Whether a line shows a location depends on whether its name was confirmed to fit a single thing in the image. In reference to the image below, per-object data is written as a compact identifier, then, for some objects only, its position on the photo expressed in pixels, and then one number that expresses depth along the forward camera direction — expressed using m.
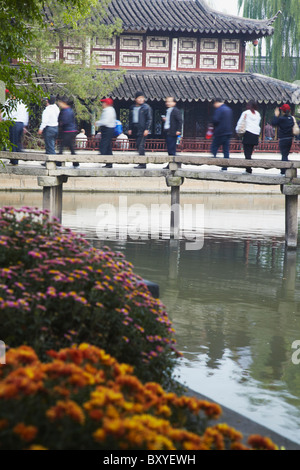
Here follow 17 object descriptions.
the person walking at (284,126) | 13.45
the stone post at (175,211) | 15.43
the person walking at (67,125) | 13.57
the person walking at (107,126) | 13.57
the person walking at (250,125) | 13.61
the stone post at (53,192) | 13.98
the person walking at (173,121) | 14.21
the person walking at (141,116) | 14.00
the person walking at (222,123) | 13.52
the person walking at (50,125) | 14.00
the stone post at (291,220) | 14.13
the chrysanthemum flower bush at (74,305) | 4.00
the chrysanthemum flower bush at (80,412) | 2.70
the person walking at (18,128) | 14.66
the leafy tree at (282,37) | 32.88
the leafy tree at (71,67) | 21.48
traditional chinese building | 28.23
